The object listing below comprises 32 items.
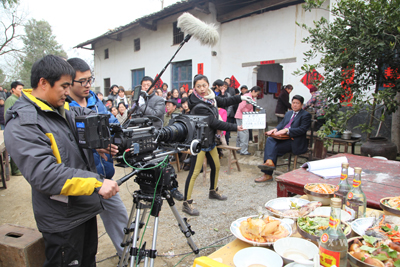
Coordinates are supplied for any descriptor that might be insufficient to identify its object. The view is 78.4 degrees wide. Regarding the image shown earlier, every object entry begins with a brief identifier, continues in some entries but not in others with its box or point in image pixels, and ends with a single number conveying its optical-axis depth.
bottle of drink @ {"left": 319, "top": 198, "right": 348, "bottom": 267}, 0.92
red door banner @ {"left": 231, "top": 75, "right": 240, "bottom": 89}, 8.57
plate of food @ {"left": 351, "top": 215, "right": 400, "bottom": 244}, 1.10
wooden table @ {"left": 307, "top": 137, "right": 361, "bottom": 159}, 4.47
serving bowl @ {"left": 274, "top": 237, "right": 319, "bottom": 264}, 1.07
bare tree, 16.86
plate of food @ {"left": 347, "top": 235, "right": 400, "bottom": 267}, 0.93
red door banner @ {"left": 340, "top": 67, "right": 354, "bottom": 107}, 3.66
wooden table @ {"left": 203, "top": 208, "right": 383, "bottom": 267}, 1.09
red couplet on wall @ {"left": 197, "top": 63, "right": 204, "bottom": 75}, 9.42
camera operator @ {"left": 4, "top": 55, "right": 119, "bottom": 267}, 1.20
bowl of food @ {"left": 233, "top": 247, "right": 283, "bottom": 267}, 1.04
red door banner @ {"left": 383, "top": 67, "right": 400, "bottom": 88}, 3.44
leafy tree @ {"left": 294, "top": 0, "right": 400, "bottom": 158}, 3.19
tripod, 1.61
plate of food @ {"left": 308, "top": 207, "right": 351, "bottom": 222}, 1.33
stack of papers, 2.12
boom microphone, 2.58
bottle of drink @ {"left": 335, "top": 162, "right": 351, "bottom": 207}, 1.47
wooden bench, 4.77
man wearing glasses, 1.86
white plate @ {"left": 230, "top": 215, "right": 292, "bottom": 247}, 1.16
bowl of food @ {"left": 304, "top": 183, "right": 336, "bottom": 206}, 1.58
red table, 1.76
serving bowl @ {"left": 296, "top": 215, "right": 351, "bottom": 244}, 1.13
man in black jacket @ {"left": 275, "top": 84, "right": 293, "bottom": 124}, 7.08
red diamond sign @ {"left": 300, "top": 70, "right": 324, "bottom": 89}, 6.82
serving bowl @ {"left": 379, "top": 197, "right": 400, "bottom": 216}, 1.33
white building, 7.26
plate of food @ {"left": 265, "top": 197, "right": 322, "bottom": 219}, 1.44
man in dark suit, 4.33
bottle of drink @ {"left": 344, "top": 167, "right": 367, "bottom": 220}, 1.35
